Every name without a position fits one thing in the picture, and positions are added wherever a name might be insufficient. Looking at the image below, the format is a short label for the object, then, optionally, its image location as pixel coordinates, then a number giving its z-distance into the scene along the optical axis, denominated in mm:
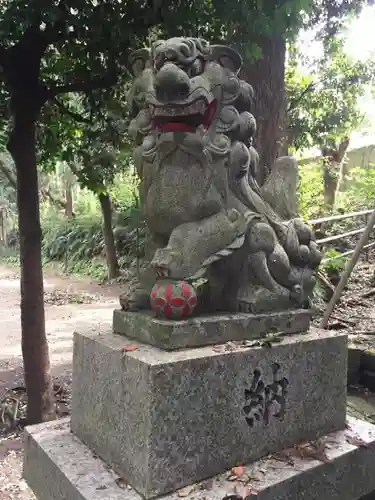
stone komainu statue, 1874
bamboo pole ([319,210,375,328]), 4301
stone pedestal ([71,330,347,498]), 1620
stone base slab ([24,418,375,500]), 1664
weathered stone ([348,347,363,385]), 4051
